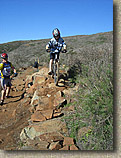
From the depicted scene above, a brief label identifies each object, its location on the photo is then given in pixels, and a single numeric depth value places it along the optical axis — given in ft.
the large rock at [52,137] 7.18
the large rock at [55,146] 6.64
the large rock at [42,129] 7.88
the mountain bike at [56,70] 12.70
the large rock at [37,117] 9.21
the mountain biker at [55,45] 12.29
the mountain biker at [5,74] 12.92
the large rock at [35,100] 11.71
